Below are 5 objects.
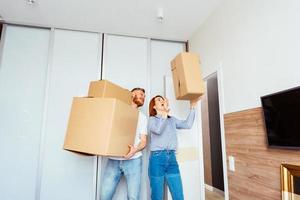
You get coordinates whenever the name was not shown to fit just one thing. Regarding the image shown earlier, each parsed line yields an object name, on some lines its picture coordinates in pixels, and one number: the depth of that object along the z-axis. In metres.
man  2.18
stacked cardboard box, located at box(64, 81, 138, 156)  1.70
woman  2.12
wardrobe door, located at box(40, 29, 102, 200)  2.44
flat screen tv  1.20
